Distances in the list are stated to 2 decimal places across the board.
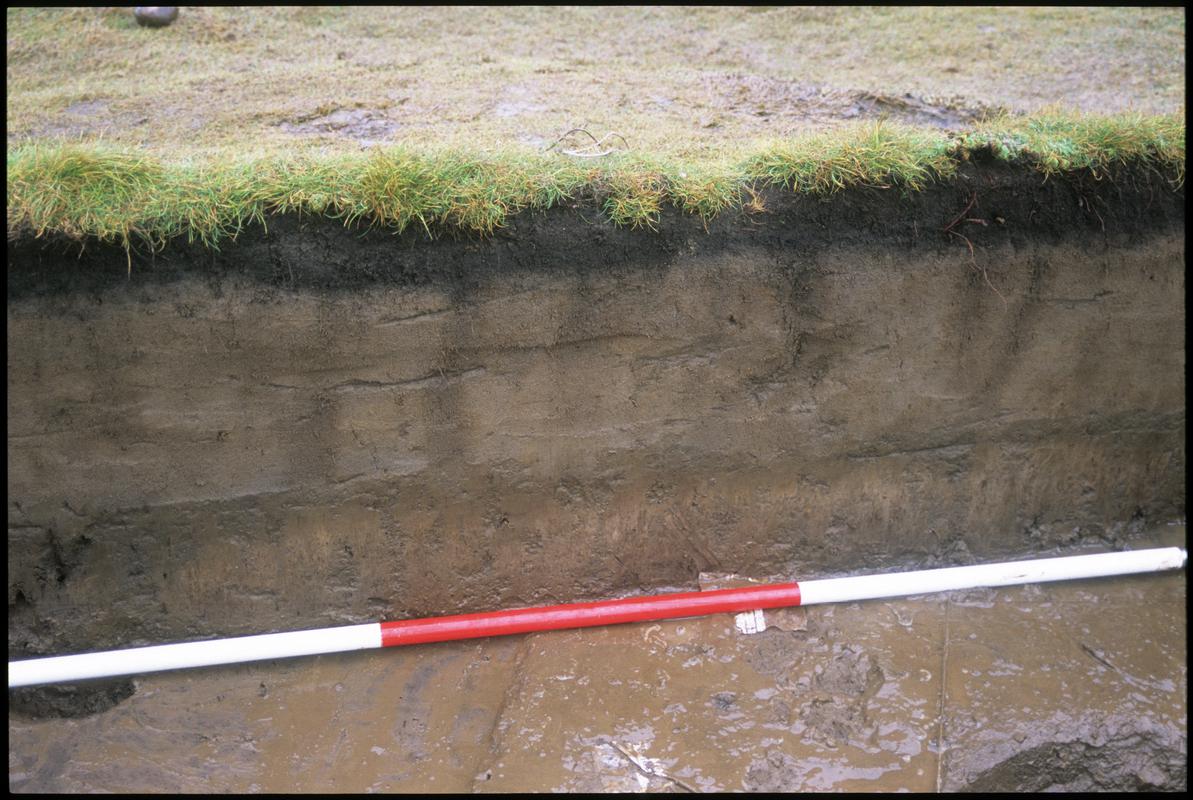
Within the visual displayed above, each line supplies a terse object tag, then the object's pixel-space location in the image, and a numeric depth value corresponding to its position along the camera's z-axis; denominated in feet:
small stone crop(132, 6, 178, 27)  15.57
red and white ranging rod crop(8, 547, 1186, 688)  9.27
